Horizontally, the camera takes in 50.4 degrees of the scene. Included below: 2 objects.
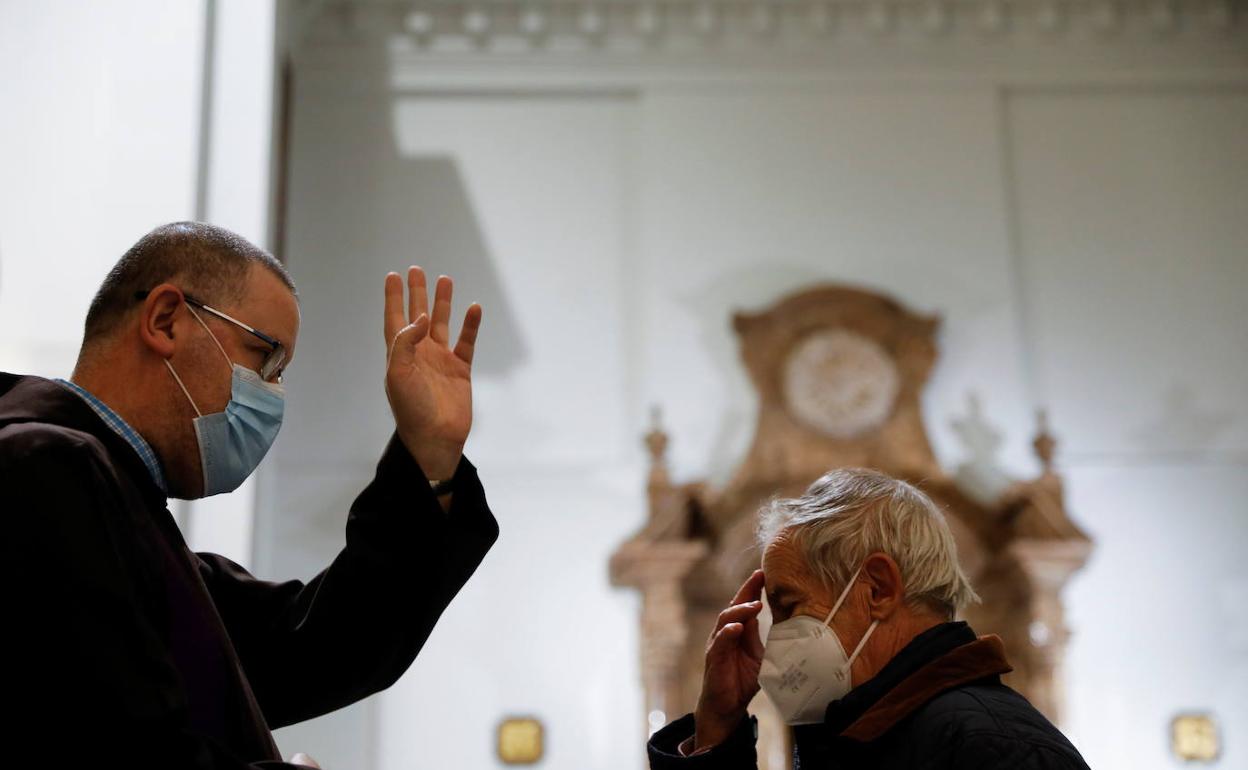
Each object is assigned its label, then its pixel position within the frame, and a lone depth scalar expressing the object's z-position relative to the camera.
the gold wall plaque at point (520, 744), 7.14
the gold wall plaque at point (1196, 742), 7.27
